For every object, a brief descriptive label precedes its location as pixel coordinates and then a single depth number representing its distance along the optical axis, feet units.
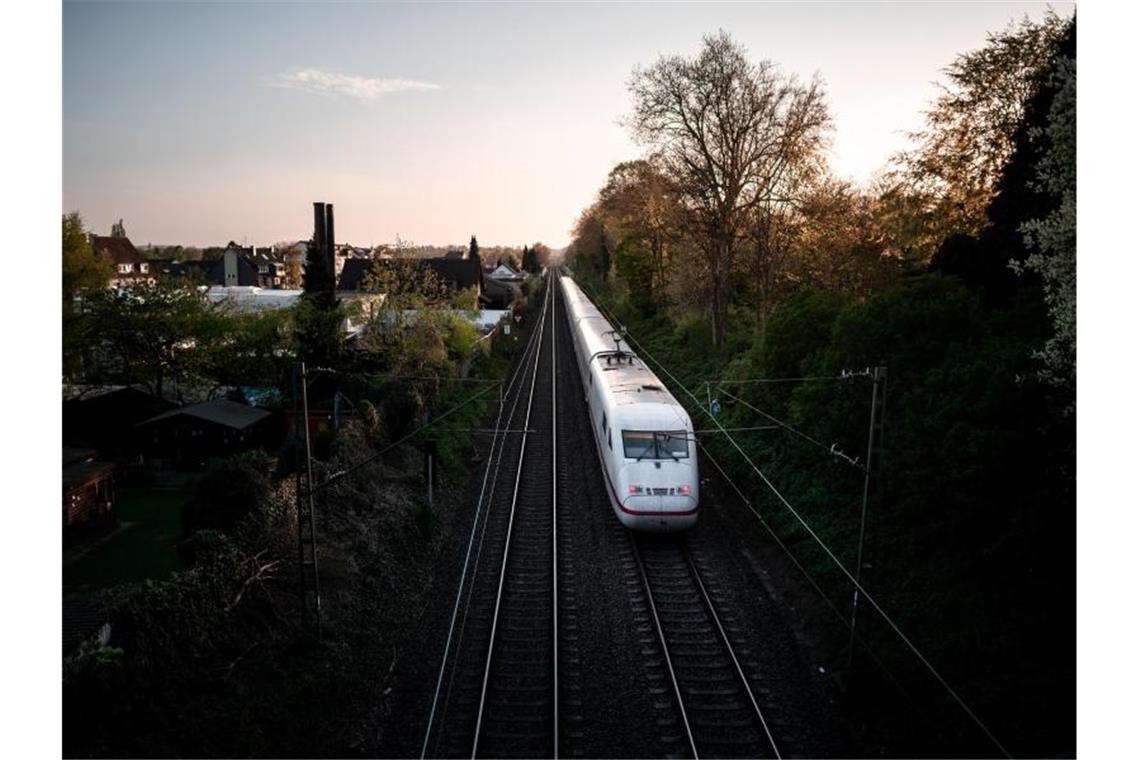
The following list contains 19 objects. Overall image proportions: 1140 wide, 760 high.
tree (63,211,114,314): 96.80
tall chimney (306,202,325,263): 127.95
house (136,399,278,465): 77.36
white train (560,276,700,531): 52.60
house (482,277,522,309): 242.99
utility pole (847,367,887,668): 33.58
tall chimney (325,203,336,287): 127.13
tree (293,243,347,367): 94.48
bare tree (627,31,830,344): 90.84
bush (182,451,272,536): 45.47
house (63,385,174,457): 80.28
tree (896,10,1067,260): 67.67
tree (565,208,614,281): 251.80
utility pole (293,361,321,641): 39.17
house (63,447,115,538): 56.75
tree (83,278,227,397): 87.04
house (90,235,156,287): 195.21
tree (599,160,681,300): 106.11
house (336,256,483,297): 207.99
